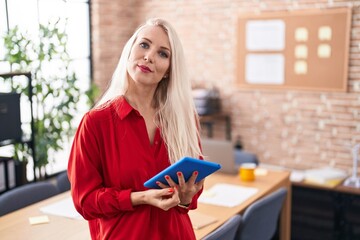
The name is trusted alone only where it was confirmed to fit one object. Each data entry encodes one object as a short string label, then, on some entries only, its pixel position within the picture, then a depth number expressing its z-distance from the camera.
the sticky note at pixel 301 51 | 5.02
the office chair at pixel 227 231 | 2.19
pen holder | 3.37
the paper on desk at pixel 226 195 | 2.93
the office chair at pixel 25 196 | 2.78
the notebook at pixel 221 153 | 3.49
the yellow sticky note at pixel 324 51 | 4.88
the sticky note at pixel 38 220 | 2.54
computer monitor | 3.47
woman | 1.66
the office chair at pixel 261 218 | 2.68
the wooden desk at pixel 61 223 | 2.38
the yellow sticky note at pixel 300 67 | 5.04
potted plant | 4.03
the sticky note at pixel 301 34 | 4.97
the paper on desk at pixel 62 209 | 2.65
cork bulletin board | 4.82
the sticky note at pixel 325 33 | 4.84
